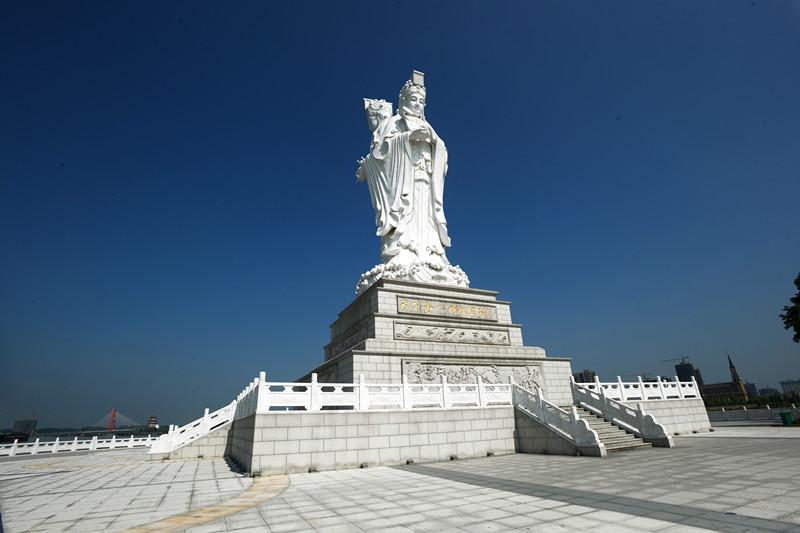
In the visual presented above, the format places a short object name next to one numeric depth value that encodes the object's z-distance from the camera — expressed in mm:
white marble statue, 16109
